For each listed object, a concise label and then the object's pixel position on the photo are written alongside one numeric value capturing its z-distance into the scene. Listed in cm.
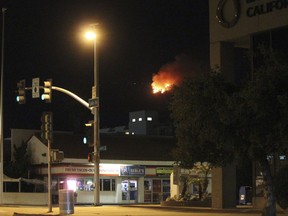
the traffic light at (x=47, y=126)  3072
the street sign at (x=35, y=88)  3292
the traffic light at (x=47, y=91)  3228
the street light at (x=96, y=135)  3494
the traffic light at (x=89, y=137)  3431
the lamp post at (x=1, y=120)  4494
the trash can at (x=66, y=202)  2841
